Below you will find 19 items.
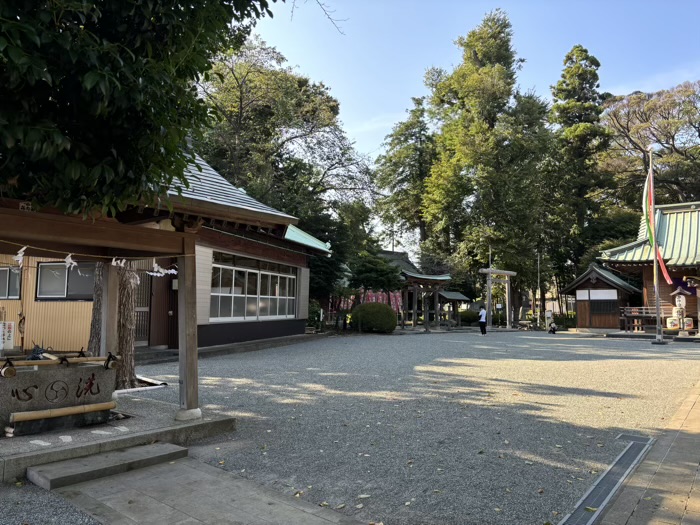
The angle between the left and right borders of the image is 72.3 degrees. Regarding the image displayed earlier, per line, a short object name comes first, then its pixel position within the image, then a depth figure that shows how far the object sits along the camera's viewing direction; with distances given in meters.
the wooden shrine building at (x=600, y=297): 26.52
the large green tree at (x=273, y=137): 19.16
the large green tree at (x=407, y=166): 39.06
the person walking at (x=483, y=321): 22.45
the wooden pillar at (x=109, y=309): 6.73
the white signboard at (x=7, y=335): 9.63
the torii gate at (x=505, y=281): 27.31
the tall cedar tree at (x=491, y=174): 31.59
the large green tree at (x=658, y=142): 31.94
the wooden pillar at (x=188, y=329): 5.42
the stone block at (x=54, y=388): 4.54
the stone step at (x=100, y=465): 3.73
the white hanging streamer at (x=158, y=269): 7.93
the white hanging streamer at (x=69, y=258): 5.82
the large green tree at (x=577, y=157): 34.78
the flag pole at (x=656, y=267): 18.62
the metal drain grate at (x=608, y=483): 3.34
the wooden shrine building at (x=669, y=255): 23.53
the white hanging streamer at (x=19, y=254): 5.01
